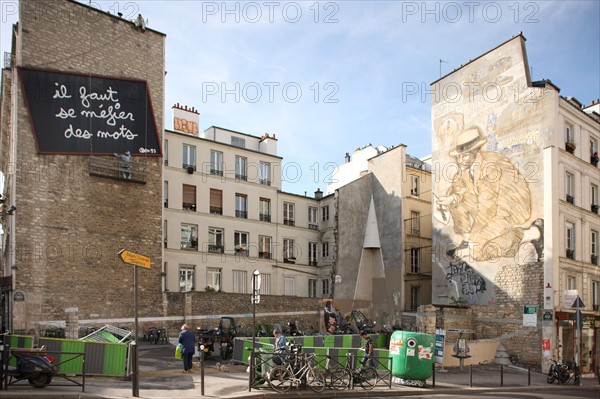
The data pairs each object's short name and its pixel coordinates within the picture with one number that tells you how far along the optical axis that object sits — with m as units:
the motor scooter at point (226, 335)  17.32
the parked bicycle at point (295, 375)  12.09
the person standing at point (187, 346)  14.10
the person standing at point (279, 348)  12.38
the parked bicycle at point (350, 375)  12.91
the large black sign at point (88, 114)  22.55
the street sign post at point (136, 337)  10.66
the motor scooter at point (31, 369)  10.82
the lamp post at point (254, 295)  12.01
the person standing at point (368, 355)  13.58
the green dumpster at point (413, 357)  14.51
